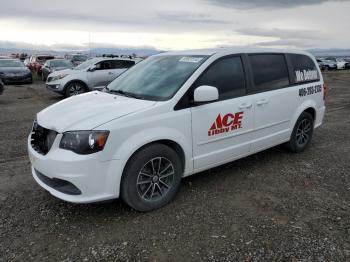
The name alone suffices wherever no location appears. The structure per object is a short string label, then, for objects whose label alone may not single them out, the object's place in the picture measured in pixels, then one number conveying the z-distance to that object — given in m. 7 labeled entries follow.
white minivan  3.55
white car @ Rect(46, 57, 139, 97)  13.03
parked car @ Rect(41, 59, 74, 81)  20.55
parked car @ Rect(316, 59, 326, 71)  40.09
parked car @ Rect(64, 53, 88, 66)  32.33
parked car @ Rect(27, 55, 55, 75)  26.75
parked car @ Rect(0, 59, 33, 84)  18.97
